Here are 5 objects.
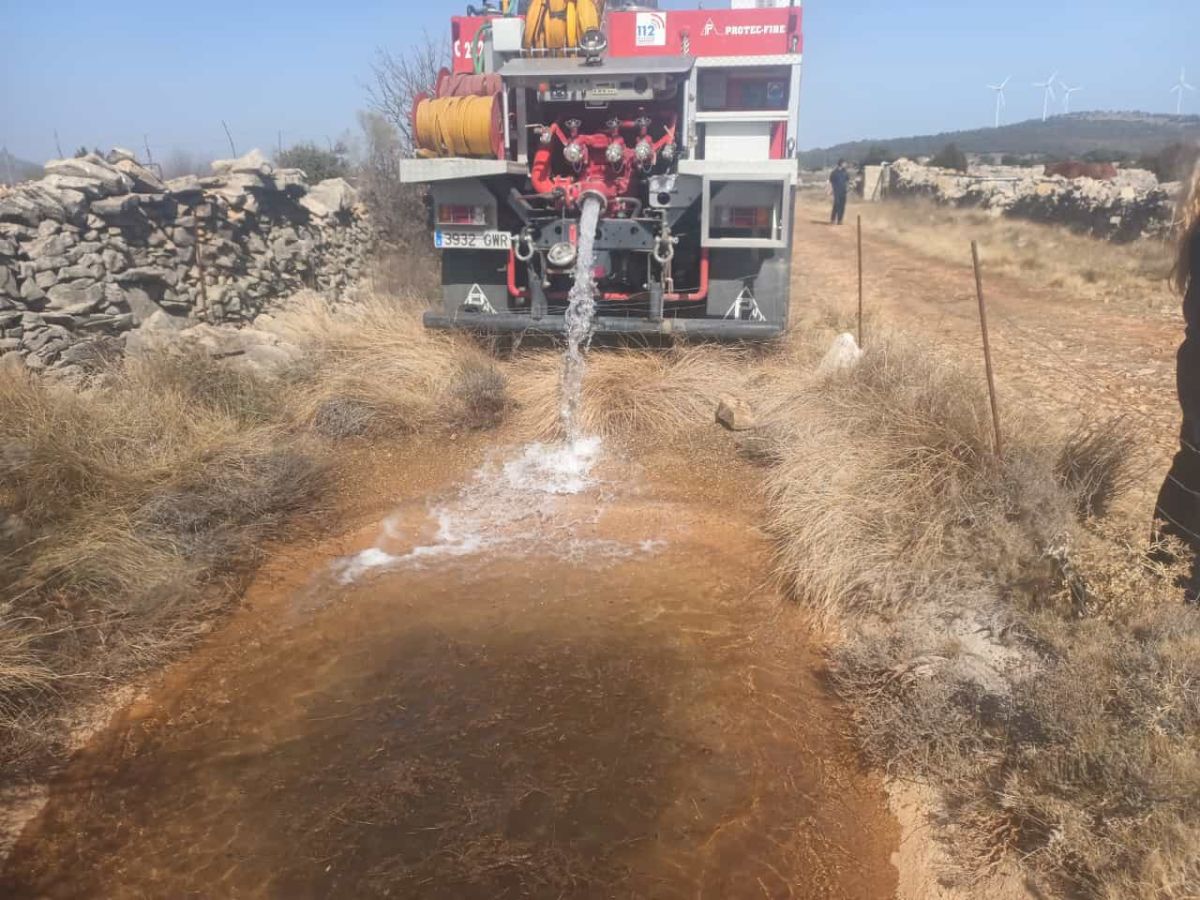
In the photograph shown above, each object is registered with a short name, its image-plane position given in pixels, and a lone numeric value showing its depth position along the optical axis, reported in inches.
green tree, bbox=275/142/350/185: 612.1
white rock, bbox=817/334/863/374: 249.3
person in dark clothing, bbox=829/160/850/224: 878.5
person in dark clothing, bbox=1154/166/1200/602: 123.0
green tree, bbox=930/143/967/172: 1502.2
